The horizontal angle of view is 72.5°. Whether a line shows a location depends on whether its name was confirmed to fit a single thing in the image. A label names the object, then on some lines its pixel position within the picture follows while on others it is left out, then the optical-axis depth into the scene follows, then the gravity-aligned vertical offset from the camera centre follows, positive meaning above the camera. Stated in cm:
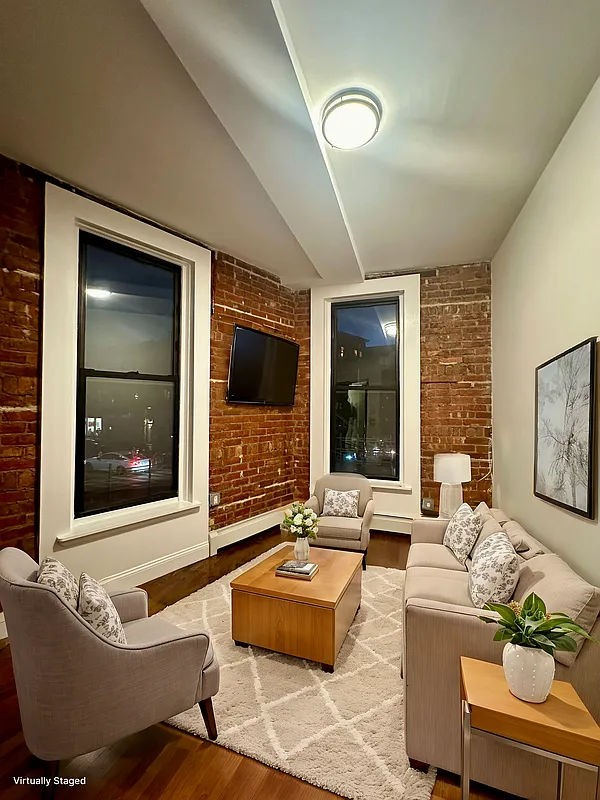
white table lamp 400 -67
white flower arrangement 297 -84
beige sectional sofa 151 -107
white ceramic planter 138 -90
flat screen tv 469 +46
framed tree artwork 201 -12
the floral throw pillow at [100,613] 161 -83
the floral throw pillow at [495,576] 198 -84
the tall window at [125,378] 343 +25
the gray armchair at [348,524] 388 -114
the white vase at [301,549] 298 -104
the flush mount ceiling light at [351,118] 217 +159
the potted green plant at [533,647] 138 -82
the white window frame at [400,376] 514 +39
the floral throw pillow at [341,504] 418 -100
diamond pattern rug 168 -150
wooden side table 126 -101
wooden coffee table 235 -124
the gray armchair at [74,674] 138 -99
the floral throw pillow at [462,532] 293 -92
